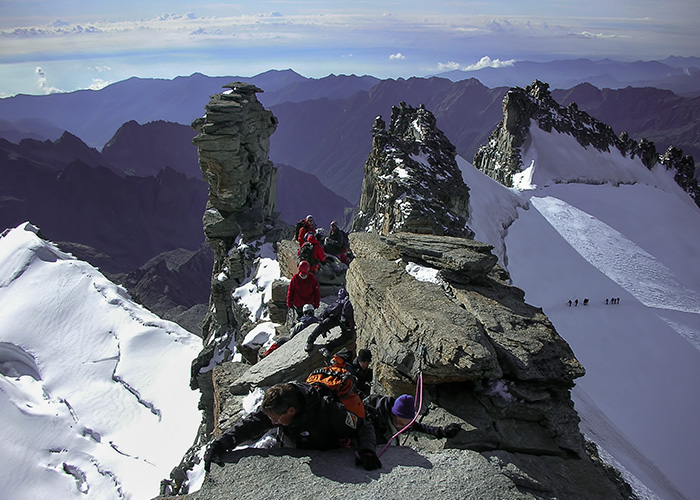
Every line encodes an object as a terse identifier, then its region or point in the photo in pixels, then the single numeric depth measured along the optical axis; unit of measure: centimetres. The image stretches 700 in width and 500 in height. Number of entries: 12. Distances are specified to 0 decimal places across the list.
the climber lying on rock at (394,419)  514
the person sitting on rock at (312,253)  1330
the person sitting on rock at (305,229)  1527
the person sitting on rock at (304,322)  988
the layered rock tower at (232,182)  2439
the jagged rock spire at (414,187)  1927
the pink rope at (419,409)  502
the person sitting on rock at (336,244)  1583
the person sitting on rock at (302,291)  1124
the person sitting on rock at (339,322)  851
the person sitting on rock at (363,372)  670
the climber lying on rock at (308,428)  464
